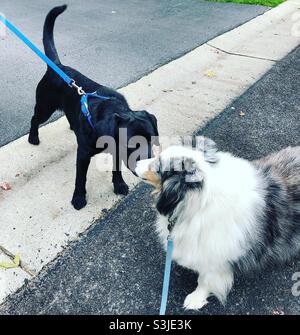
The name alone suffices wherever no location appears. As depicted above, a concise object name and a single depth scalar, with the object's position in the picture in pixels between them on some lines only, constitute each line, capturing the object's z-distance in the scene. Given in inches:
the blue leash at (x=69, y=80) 115.3
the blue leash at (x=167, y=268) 85.4
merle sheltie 72.4
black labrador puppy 102.6
